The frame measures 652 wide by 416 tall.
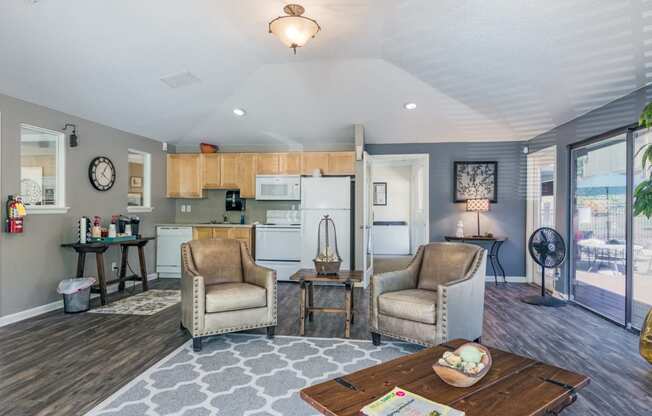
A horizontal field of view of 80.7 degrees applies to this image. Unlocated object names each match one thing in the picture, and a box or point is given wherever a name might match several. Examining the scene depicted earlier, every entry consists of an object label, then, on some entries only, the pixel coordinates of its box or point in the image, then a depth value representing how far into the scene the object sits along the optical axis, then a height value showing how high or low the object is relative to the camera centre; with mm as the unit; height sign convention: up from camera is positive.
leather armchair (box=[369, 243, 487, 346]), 2934 -731
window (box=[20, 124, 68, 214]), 4148 +415
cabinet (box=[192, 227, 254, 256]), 6168 -415
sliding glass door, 3889 -199
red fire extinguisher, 3764 -75
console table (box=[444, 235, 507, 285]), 5964 -688
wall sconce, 4571 +820
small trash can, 4164 -958
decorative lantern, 3639 -524
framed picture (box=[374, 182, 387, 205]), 9703 +324
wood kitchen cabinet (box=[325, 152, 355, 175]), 6191 +724
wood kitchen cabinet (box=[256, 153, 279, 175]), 6383 +728
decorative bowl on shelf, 6566 +1015
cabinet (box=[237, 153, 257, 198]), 6453 +563
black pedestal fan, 4543 -528
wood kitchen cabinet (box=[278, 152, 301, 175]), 6309 +733
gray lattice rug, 2217 -1161
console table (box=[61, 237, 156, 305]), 4398 -653
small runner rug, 4293 -1163
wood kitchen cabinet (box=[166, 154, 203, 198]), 6598 +537
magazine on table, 1481 -793
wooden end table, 3463 -710
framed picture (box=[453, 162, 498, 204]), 6059 +431
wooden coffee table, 1543 -799
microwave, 6258 +321
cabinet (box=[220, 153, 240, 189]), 6500 +632
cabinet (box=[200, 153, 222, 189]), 6559 +637
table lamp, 5789 +48
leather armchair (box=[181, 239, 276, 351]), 3170 -721
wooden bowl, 1688 -748
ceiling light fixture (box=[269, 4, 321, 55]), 3113 +1493
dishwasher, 6238 -656
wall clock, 4941 +447
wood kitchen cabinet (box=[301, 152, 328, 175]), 6234 +757
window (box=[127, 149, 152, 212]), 5891 +390
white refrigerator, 5875 -38
